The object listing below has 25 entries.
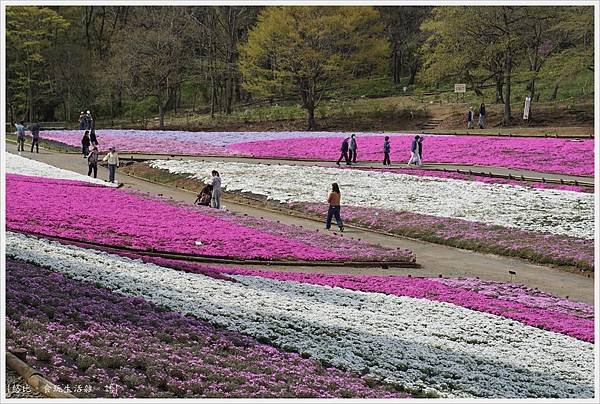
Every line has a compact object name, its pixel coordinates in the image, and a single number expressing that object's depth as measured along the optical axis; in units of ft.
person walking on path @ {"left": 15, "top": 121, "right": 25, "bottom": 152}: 180.04
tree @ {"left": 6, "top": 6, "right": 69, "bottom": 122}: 289.74
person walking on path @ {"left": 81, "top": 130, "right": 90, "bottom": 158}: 173.88
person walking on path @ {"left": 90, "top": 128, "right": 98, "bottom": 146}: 175.39
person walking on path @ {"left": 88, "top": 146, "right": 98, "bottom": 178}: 143.54
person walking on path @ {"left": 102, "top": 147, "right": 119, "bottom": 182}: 137.08
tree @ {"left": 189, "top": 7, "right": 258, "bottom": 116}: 297.94
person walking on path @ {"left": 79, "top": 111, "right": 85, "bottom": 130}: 225.35
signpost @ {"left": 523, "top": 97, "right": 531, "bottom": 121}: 221.46
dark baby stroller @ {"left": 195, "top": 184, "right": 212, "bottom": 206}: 120.06
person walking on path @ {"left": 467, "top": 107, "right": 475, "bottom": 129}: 216.95
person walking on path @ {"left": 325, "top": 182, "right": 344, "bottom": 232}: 107.34
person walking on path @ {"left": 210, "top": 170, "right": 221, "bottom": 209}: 116.88
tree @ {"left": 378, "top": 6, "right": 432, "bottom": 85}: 313.32
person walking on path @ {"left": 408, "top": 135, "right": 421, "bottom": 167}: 157.48
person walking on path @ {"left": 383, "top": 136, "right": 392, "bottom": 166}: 160.45
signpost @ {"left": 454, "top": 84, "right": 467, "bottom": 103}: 247.09
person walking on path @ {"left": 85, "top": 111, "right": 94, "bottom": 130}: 221.46
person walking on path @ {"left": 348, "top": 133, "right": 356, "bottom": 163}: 162.66
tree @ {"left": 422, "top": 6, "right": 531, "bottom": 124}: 225.76
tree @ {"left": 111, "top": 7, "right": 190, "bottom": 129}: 274.16
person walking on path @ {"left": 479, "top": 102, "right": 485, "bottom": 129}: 216.66
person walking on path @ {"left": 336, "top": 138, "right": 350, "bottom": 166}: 161.17
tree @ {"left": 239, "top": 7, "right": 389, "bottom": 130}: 251.19
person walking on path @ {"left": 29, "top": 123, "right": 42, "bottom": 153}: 179.40
